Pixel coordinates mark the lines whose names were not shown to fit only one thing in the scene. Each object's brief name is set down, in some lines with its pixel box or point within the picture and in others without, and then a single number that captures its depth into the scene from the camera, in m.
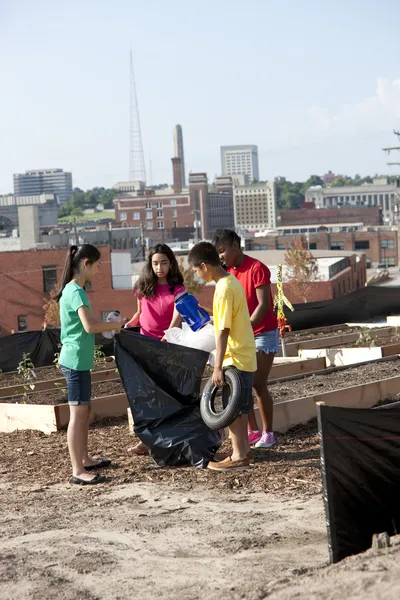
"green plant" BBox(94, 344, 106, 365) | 16.02
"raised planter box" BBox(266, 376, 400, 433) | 9.58
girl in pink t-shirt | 8.47
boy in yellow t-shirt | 7.62
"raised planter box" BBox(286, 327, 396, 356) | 16.59
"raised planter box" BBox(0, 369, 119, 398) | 13.23
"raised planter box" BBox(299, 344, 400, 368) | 14.59
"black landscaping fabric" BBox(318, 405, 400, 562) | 5.59
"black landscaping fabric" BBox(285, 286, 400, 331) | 22.27
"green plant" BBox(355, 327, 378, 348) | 16.36
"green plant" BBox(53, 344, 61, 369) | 16.13
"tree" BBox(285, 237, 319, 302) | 59.03
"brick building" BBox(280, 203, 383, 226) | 178.00
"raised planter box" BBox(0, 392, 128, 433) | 10.14
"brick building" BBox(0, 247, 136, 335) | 55.81
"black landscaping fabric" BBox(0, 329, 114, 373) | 17.27
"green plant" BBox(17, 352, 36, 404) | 12.88
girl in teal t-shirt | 7.75
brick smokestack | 184.38
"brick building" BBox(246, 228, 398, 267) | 117.69
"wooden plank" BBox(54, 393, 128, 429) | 10.54
